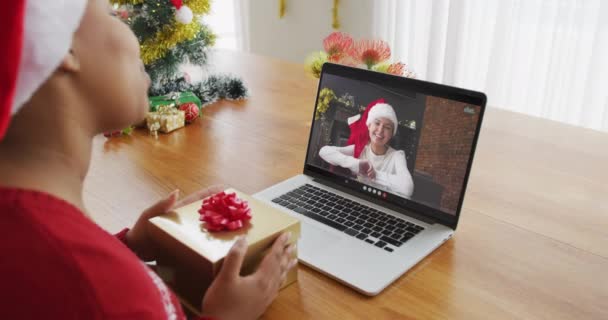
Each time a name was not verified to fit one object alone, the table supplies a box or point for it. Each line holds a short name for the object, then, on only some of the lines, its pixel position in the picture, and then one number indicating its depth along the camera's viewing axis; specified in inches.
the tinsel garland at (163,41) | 54.6
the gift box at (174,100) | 55.6
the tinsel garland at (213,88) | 60.5
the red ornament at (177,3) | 53.7
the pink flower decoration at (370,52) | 45.8
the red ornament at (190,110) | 56.1
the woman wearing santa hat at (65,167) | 20.0
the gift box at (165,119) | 53.7
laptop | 33.6
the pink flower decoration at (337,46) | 47.6
